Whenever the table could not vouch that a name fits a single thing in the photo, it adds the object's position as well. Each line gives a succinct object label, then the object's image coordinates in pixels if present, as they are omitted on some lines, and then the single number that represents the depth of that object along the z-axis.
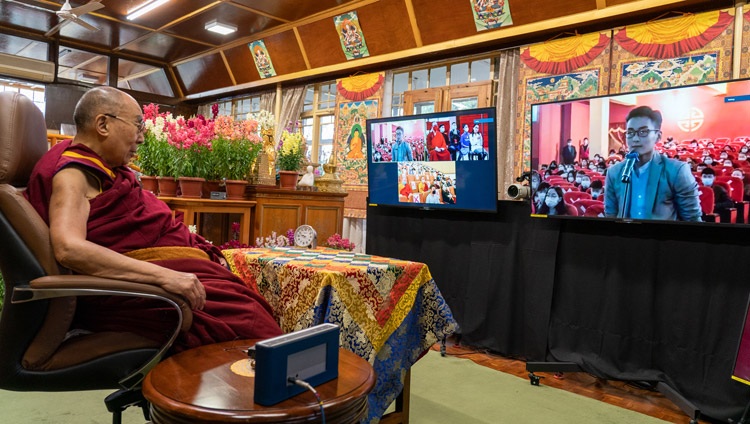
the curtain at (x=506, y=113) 4.30
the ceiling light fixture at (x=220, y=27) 5.97
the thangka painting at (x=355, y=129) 5.48
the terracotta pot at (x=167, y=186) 2.98
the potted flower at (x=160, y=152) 2.98
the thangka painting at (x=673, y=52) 3.20
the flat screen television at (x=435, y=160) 3.34
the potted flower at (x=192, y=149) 2.92
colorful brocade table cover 1.63
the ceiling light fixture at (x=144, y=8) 5.53
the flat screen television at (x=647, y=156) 2.35
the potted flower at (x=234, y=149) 3.05
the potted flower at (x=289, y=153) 3.53
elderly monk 1.23
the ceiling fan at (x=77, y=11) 4.84
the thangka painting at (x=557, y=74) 3.78
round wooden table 0.90
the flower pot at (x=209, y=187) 3.09
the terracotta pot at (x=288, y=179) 3.45
